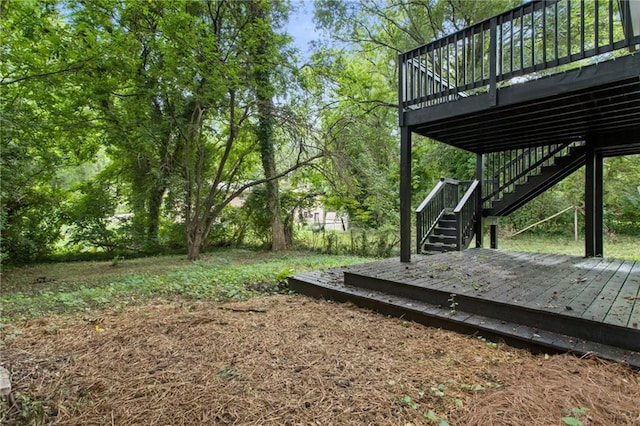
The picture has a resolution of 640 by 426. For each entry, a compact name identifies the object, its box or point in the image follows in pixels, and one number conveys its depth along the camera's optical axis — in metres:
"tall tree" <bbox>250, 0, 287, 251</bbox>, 7.62
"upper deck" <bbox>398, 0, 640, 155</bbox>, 3.35
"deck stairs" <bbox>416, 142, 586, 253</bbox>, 6.38
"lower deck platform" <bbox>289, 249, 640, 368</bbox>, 2.52
